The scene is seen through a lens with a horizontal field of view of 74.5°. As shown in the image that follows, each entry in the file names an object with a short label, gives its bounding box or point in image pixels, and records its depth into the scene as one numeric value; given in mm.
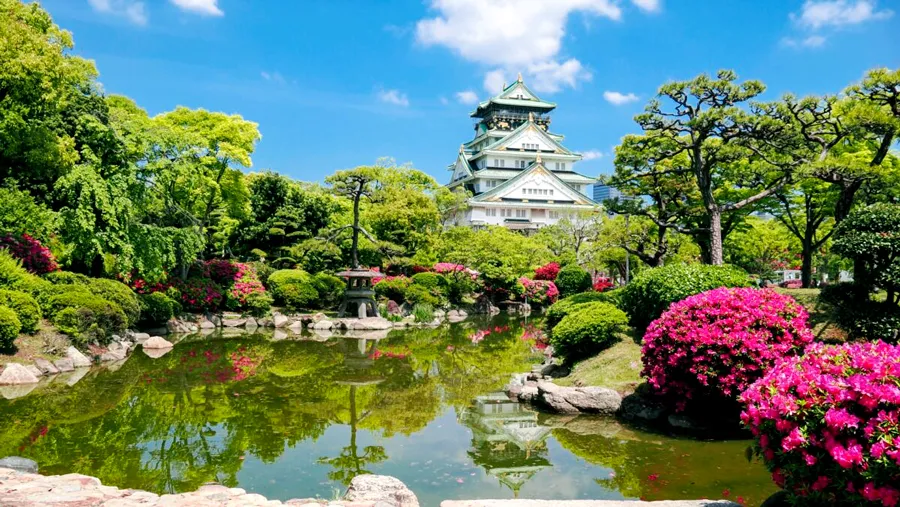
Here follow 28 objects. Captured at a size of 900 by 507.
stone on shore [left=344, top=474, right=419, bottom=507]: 4859
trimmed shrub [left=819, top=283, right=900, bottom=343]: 8367
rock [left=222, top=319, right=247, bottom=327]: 20172
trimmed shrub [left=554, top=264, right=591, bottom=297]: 27109
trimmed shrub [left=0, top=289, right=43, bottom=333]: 10930
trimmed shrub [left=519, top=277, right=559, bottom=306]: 28953
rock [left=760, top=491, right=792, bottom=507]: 4535
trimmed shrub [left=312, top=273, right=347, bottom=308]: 22797
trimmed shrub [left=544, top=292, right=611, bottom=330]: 13320
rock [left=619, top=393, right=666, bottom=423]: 7956
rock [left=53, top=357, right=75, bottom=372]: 11188
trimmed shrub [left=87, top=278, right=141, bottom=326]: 13688
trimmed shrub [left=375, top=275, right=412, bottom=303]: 23516
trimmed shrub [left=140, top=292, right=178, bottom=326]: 16797
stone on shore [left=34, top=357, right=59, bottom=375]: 10773
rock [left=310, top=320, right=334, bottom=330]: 19844
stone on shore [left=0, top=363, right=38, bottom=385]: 9906
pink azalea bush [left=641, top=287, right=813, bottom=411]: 7117
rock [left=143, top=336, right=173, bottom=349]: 14742
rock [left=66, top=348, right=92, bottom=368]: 11648
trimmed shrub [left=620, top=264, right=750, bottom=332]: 10258
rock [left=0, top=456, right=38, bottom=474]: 5664
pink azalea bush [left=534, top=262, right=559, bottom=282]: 30750
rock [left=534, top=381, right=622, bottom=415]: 8391
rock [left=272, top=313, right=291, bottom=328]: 20562
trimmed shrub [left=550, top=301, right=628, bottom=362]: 10227
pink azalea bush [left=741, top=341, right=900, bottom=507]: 3525
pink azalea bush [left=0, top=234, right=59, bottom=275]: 13562
